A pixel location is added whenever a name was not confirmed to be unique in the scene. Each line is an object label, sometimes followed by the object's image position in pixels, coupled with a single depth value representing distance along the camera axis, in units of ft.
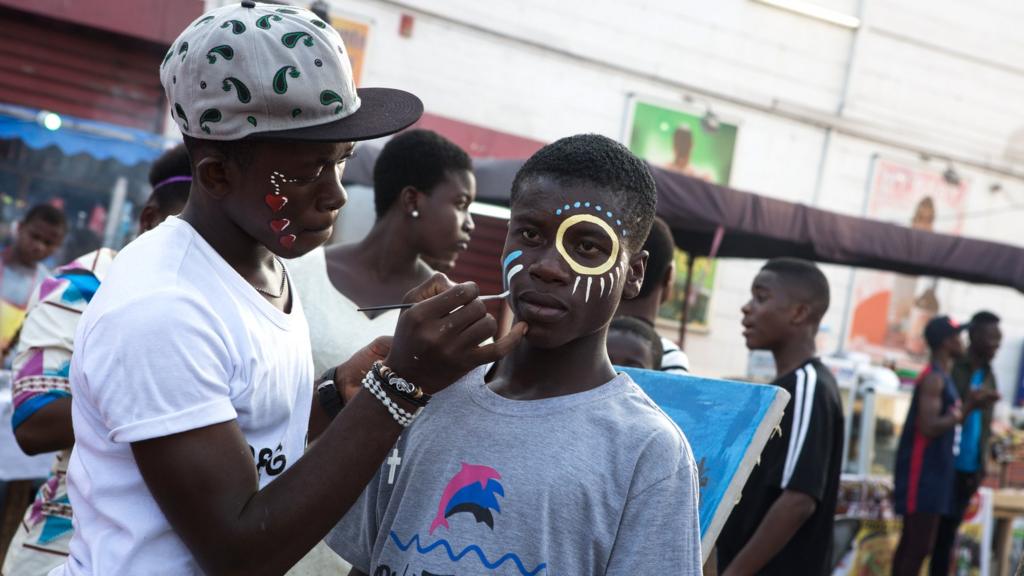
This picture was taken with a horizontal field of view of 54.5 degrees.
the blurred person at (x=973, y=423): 22.24
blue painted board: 6.86
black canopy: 20.74
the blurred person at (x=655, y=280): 10.73
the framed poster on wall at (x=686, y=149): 34.88
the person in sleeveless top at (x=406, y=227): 9.23
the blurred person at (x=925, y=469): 20.98
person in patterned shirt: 7.27
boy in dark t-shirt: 10.51
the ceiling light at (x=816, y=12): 37.19
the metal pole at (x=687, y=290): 23.21
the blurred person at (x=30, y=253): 20.39
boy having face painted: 4.91
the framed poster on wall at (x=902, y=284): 40.29
